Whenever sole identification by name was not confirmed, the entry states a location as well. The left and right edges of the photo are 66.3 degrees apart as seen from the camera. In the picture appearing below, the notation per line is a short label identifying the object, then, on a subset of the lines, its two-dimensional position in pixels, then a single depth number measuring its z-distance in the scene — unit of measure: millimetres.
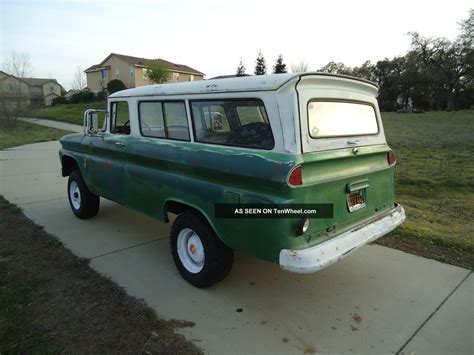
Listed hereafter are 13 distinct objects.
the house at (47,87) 81812
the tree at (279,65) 53650
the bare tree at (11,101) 20875
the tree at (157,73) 42250
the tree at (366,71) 53916
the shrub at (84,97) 46806
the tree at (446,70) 45406
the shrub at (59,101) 50675
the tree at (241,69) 62281
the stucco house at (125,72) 54750
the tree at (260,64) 60447
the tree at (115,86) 41688
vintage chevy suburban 2742
